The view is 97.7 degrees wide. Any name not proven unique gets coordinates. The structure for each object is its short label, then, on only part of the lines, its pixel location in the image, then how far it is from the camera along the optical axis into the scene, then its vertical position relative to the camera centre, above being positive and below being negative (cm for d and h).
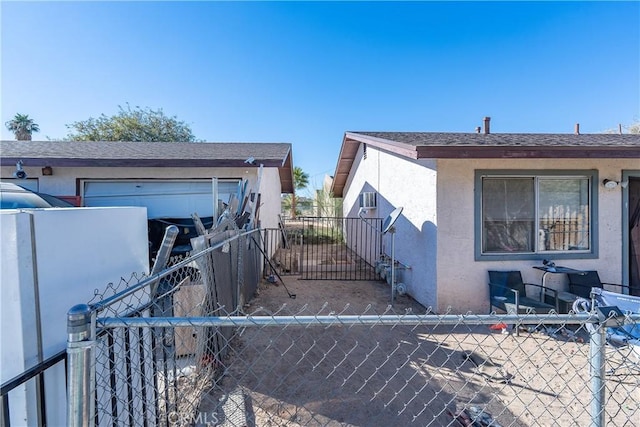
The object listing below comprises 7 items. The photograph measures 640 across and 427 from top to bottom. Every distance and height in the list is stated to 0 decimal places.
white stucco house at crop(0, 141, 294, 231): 648 +78
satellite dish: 587 -38
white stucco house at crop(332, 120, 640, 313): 509 -37
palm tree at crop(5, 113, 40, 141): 2245 +707
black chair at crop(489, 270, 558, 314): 446 -165
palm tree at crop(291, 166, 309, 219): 2457 +233
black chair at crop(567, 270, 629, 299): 495 -153
